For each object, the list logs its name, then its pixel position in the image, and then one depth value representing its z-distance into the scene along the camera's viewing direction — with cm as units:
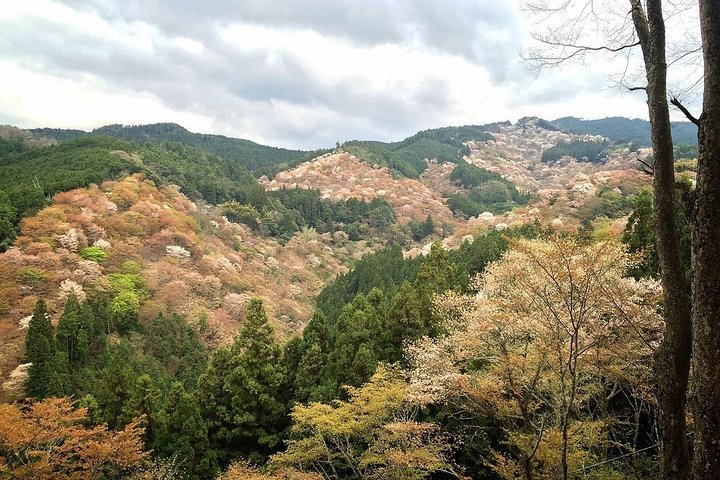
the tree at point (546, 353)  869
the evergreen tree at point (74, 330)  2509
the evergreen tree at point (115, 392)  1798
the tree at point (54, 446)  1298
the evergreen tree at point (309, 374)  1798
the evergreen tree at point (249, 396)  1777
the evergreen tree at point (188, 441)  1622
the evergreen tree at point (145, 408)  1762
